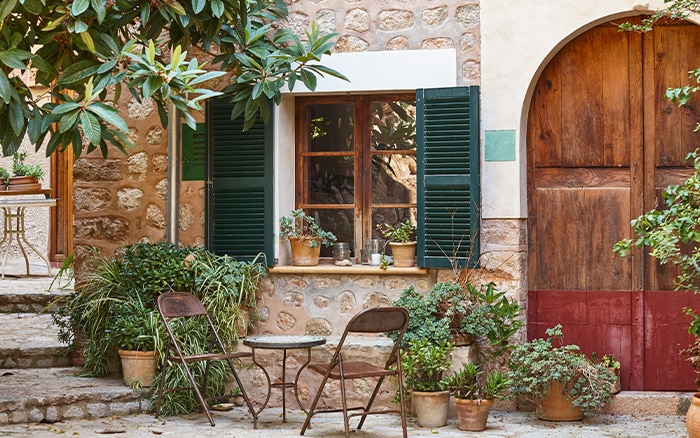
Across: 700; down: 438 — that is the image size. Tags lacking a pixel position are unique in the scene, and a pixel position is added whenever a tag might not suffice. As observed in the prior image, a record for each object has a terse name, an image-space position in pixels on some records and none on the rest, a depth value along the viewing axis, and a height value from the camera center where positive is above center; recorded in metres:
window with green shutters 6.81 +0.26
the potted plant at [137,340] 6.60 -0.80
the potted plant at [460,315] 6.44 -0.64
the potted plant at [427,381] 6.25 -1.04
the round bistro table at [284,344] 5.94 -0.75
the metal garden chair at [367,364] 5.57 -0.85
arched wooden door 6.76 +0.24
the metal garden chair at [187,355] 6.10 -0.85
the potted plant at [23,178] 9.65 +0.43
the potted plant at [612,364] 6.71 -1.00
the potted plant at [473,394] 6.13 -1.11
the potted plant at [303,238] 7.16 -0.13
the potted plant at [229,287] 6.83 -0.47
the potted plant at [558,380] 6.25 -1.04
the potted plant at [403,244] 7.05 -0.18
